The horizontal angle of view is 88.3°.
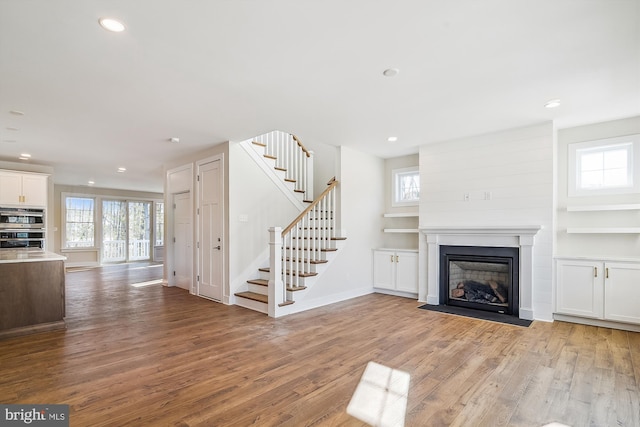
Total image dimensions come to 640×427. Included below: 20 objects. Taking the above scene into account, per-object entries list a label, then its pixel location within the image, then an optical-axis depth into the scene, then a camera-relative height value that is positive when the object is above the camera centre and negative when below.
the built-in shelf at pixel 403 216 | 5.79 -0.07
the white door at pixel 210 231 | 5.45 -0.32
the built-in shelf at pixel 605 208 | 3.97 +0.07
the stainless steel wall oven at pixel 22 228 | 6.48 -0.32
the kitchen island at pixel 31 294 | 3.76 -0.97
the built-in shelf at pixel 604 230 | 3.98 -0.21
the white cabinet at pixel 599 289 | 3.80 -0.92
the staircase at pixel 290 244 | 4.60 -0.50
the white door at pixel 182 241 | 6.50 -0.57
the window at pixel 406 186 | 6.15 +0.50
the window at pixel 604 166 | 4.15 +0.62
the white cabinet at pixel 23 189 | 6.45 +0.48
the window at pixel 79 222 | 10.30 -0.31
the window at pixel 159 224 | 12.30 -0.43
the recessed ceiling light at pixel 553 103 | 3.62 +1.22
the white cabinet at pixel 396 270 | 5.65 -1.01
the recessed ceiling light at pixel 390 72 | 2.89 +1.26
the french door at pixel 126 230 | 11.04 -0.62
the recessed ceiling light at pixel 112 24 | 2.19 +1.28
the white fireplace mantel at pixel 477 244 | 4.35 -0.45
